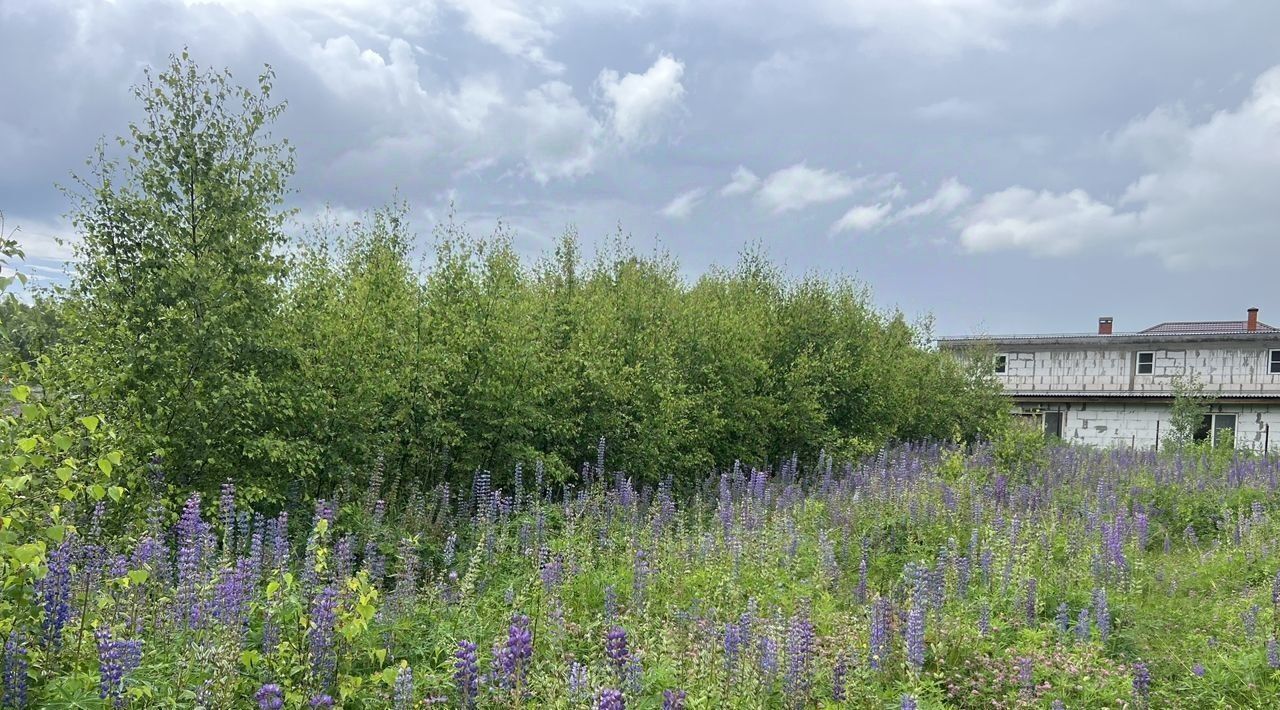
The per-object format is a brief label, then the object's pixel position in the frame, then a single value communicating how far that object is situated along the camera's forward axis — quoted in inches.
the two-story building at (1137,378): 1339.8
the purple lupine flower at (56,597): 159.3
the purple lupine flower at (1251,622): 275.4
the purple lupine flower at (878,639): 223.0
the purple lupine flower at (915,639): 208.1
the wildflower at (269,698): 127.6
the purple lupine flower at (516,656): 139.1
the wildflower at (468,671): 140.0
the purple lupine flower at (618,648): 143.6
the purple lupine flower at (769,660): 193.6
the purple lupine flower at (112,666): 135.8
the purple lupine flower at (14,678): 144.1
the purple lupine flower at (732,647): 185.2
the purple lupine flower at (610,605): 217.2
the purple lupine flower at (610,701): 118.4
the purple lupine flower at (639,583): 247.4
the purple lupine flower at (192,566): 184.2
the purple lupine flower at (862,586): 292.0
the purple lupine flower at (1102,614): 265.9
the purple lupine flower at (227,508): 228.3
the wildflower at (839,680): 205.2
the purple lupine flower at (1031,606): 273.7
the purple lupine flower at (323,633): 153.6
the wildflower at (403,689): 132.1
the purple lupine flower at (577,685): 141.2
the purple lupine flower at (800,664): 185.5
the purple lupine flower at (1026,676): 221.1
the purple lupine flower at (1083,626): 252.2
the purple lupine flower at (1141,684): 204.7
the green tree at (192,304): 311.7
